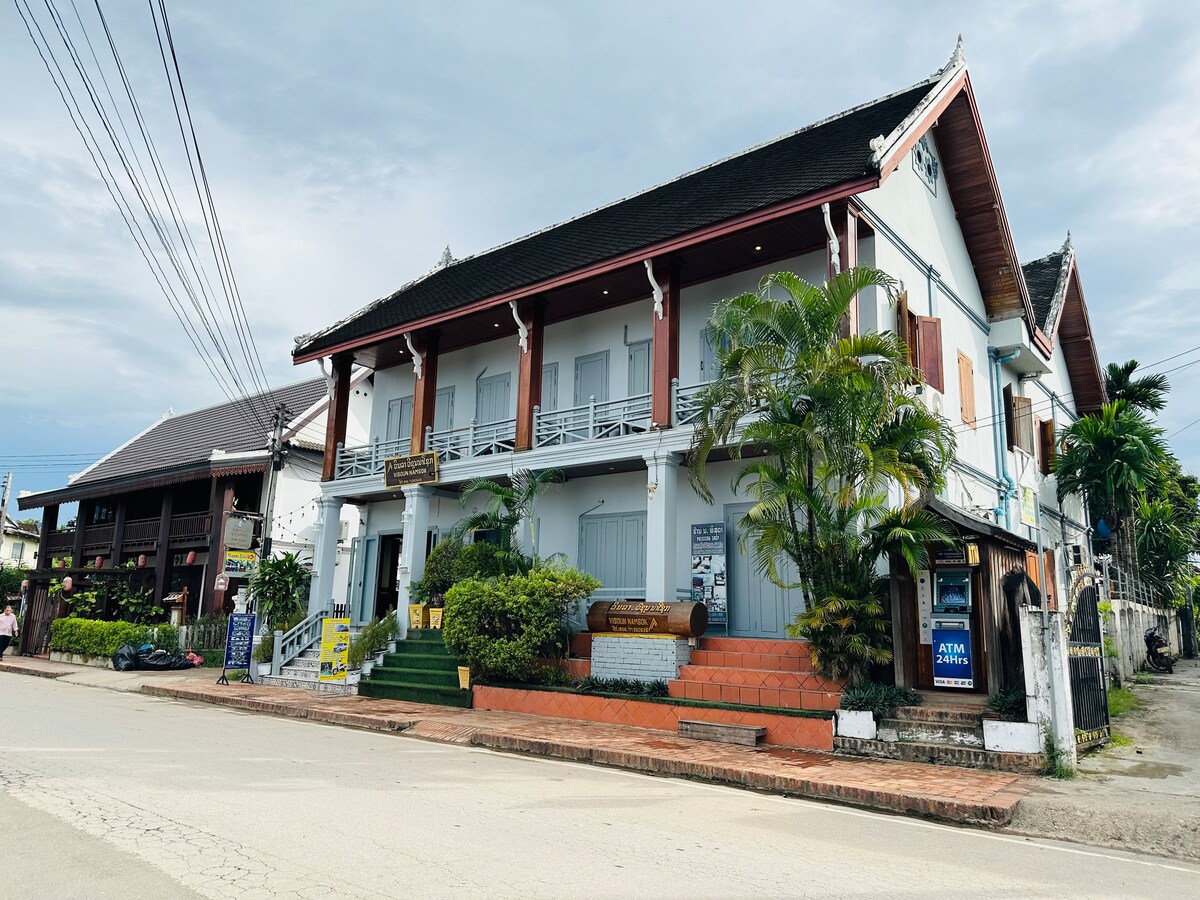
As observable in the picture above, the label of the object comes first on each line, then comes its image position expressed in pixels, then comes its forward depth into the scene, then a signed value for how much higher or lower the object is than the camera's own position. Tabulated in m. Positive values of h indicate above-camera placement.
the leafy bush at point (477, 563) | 16.06 +1.21
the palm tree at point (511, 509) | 15.72 +2.21
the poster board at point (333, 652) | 16.39 -0.50
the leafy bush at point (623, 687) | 12.61 -0.77
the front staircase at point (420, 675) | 14.84 -0.84
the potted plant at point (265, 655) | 18.36 -0.67
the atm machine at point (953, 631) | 10.79 +0.15
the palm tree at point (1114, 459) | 18.78 +4.13
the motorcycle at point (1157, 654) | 20.86 -0.09
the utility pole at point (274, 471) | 20.39 +3.79
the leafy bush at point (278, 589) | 19.89 +0.76
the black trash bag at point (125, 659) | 21.48 -0.99
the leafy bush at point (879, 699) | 10.16 -0.66
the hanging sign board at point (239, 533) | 22.58 +2.26
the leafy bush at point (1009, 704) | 9.47 -0.63
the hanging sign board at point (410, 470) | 17.98 +3.25
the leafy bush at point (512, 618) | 13.79 +0.20
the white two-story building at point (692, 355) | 13.52 +5.71
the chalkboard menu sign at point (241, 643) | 18.16 -0.42
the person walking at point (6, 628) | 24.98 -0.37
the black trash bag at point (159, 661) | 21.48 -1.01
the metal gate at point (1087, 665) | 9.85 -0.20
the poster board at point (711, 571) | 14.62 +1.10
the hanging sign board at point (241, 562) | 19.98 +1.37
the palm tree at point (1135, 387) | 24.06 +7.22
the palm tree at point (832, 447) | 10.51 +2.36
